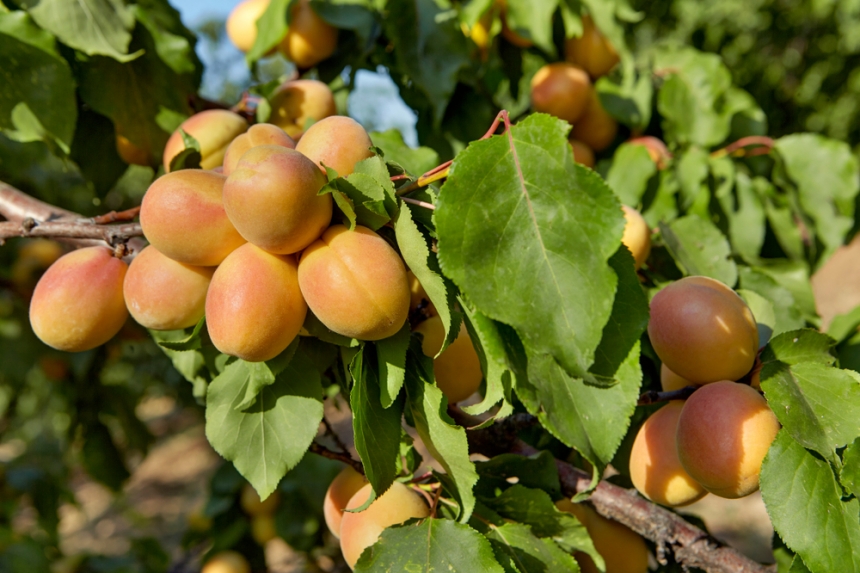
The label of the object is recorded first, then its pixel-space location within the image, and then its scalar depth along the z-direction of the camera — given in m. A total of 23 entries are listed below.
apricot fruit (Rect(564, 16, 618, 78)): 1.55
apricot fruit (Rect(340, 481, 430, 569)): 0.76
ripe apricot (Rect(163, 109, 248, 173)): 0.98
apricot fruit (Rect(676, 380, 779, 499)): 0.66
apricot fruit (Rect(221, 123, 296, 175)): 0.74
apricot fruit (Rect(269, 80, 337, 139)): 1.10
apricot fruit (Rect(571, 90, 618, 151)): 1.54
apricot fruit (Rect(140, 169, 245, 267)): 0.64
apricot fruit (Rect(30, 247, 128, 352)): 0.76
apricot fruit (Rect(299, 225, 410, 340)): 0.59
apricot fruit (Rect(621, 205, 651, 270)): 1.00
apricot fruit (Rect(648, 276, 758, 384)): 0.71
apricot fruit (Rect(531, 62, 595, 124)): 1.47
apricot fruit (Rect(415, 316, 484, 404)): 0.77
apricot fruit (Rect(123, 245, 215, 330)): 0.69
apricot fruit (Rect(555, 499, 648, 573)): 0.92
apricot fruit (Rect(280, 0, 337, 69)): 1.33
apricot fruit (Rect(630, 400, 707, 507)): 0.76
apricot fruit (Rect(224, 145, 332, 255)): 0.58
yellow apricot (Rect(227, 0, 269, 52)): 1.41
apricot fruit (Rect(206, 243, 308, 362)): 0.61
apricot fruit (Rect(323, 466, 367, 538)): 0.88
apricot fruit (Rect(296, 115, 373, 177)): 0.67
